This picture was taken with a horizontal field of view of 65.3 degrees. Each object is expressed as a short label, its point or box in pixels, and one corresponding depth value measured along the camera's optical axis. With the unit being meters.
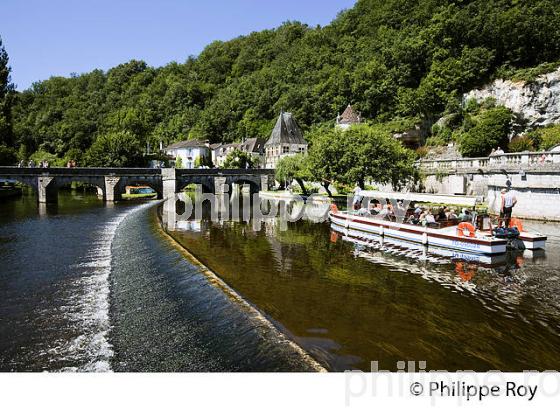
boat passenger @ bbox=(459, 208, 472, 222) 28.45
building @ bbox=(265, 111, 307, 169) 101.62
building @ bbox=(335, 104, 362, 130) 88.75
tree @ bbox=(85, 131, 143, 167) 87.12
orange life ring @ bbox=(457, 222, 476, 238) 25.39
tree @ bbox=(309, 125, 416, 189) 48.78
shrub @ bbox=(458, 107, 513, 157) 60.91
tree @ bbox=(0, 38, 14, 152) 67.21
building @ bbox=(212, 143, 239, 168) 125.88
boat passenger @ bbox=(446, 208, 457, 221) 28.97
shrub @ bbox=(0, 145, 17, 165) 73.44
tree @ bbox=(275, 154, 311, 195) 62.65
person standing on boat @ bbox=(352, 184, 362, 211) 38.50
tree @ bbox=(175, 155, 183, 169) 121.05
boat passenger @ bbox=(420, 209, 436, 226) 28.28
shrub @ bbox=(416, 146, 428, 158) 70.94
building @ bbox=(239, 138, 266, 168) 109.50
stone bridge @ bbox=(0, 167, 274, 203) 58.91
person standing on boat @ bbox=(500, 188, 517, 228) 27.34
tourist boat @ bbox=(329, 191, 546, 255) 24.61
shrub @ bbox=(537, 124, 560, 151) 55.38
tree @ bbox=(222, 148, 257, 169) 96.44
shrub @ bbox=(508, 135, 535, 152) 57.66
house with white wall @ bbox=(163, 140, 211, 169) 126.18
